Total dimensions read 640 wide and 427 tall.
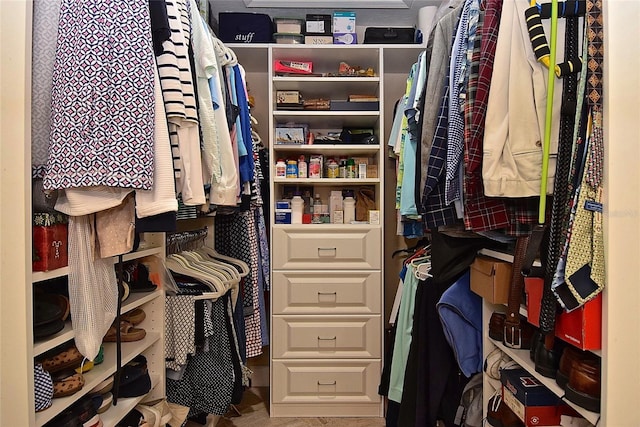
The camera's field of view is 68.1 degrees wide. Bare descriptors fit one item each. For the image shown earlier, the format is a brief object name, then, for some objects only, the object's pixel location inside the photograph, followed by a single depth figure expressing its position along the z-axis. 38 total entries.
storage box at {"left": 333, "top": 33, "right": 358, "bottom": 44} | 2.48
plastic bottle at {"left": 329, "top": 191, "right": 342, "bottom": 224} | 2.56
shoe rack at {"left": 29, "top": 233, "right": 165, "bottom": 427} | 1.04
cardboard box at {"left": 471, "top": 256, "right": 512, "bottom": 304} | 1.37
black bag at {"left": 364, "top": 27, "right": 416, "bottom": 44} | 2.49
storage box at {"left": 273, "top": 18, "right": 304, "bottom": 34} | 2.47
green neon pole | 1.08
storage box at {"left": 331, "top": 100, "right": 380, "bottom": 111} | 2.48
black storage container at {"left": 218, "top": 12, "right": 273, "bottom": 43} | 2.48
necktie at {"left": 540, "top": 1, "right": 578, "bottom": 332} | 1.06
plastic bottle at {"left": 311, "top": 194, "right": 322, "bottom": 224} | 2.61
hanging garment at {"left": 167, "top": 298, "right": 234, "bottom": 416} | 1.76
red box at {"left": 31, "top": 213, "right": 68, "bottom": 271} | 1.00
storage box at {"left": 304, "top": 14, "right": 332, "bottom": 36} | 2.48
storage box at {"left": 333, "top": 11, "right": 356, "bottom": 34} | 2.48
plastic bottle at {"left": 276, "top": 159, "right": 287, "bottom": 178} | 2.46
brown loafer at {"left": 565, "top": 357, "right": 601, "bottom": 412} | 0.99
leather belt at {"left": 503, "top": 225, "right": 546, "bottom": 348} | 1.19
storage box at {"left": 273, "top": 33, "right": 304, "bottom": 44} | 2.46
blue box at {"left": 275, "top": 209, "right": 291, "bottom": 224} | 2.46
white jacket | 1.12
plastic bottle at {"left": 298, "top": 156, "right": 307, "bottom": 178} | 2.50
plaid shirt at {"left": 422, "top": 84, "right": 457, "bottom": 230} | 1.46
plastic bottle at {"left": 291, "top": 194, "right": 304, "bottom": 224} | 2.49
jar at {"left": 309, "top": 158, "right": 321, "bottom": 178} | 2.53
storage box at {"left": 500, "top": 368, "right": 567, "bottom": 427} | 1.26
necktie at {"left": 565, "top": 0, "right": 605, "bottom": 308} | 0.95
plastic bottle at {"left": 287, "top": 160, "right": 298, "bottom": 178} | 2.48
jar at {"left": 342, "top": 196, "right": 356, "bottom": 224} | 2.53
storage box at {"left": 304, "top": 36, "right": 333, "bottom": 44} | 2.46
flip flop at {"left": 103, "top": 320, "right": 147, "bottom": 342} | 1.54
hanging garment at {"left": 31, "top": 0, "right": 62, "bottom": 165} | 1.02
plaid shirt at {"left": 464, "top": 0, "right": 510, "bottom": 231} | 1.24
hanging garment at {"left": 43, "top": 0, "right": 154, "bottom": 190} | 0.99
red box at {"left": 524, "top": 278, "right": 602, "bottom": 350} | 0.96
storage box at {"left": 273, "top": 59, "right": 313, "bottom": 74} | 2.47
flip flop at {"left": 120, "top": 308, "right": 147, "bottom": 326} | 1.59
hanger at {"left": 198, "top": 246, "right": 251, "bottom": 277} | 2.18
